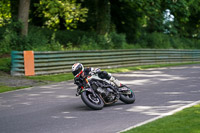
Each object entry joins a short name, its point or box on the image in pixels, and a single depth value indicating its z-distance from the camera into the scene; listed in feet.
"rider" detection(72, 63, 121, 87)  57.77
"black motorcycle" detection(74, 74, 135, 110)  58.03
